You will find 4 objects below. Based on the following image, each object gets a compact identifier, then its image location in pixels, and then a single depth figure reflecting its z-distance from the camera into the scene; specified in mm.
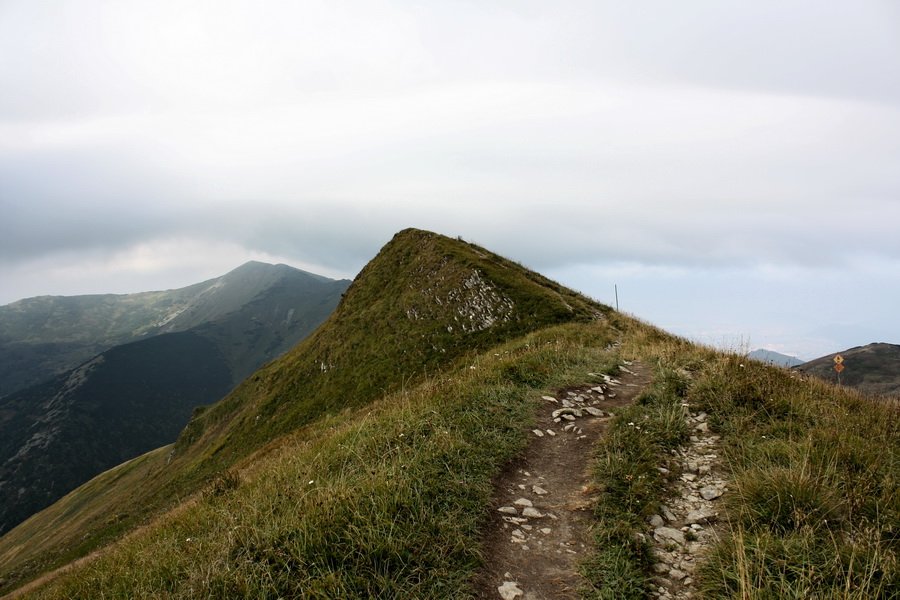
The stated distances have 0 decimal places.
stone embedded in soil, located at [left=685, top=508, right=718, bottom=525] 5410
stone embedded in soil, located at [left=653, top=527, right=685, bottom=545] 5135
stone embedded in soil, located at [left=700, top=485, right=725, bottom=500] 5848
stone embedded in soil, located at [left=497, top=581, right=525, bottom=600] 4457
